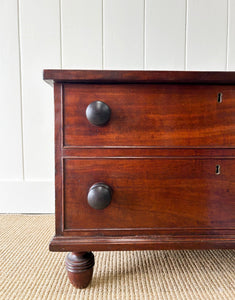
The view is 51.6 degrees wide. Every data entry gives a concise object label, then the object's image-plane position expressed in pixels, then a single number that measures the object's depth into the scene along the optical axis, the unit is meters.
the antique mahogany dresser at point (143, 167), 0.54
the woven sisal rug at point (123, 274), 0.56
